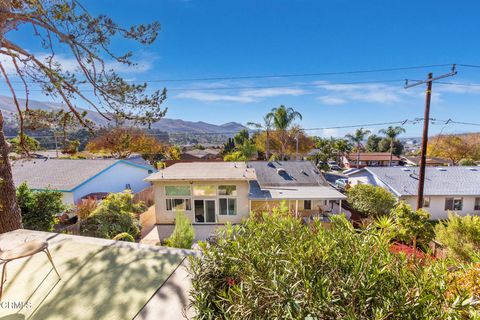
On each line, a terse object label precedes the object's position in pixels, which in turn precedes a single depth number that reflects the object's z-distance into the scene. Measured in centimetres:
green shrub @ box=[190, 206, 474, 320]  183
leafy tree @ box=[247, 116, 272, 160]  3420
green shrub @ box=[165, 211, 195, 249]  845
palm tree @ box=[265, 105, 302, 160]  3309
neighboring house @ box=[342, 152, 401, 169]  4958
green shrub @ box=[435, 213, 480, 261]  799
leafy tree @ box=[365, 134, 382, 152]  6183
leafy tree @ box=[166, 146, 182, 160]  3906
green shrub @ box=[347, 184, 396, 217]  1560
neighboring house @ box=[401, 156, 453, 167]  4316
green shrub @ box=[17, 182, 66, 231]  886
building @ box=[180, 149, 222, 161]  4391
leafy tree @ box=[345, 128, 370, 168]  4584
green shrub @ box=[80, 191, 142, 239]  972
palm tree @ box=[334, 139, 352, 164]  5284
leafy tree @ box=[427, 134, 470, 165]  3509
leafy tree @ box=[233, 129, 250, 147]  4872
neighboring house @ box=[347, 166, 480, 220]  1714
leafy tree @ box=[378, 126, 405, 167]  4419
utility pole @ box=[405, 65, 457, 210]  1036
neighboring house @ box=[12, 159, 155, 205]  1403
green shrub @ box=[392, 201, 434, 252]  996
